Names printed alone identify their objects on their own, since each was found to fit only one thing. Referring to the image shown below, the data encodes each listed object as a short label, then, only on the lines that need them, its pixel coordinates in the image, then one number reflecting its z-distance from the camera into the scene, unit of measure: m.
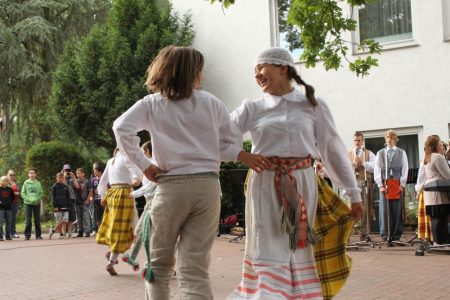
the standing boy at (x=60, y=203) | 18.86
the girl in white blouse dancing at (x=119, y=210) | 9.84
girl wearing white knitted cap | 4.79
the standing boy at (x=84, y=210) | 19.19
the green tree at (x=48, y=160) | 22.52
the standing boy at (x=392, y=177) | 12.86
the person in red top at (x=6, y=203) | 18.50
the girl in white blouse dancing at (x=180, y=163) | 4.61
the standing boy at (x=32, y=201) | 18.92
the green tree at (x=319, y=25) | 7.61
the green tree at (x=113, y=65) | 20.06
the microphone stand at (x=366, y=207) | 12.83
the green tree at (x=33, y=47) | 25.42
